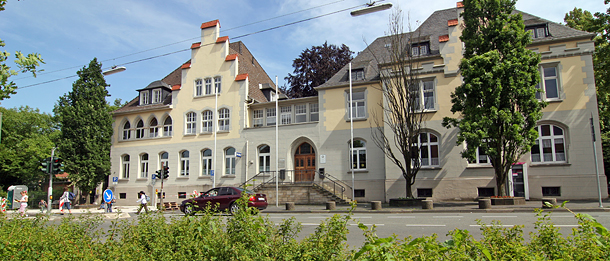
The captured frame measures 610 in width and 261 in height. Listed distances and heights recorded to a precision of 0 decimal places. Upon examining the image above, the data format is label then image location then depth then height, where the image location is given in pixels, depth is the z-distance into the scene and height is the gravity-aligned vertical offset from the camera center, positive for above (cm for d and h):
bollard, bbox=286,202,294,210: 2255 -176
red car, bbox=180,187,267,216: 2103 -117
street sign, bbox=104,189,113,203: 2213 -102
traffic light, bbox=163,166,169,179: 2578 +31
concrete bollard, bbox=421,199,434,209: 1928 -152
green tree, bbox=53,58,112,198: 3341 +405
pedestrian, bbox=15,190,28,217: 2241 -125
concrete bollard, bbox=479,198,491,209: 1814 -147
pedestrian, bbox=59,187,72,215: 2403 -129
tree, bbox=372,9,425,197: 2292 +380
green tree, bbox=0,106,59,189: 4197 +361
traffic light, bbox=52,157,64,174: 2175 +69
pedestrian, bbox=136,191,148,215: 2196 -121
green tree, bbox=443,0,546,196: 1920 +397
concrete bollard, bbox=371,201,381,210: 2003 -159
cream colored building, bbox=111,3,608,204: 2302 +329
